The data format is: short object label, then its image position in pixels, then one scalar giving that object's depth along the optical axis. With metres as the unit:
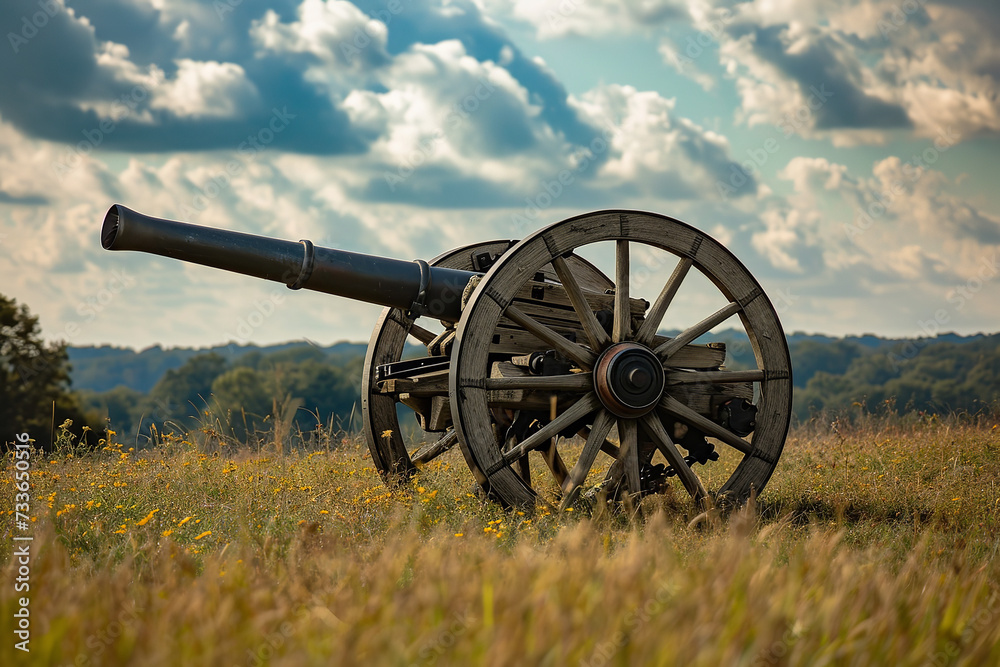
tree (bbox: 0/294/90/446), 25.09
